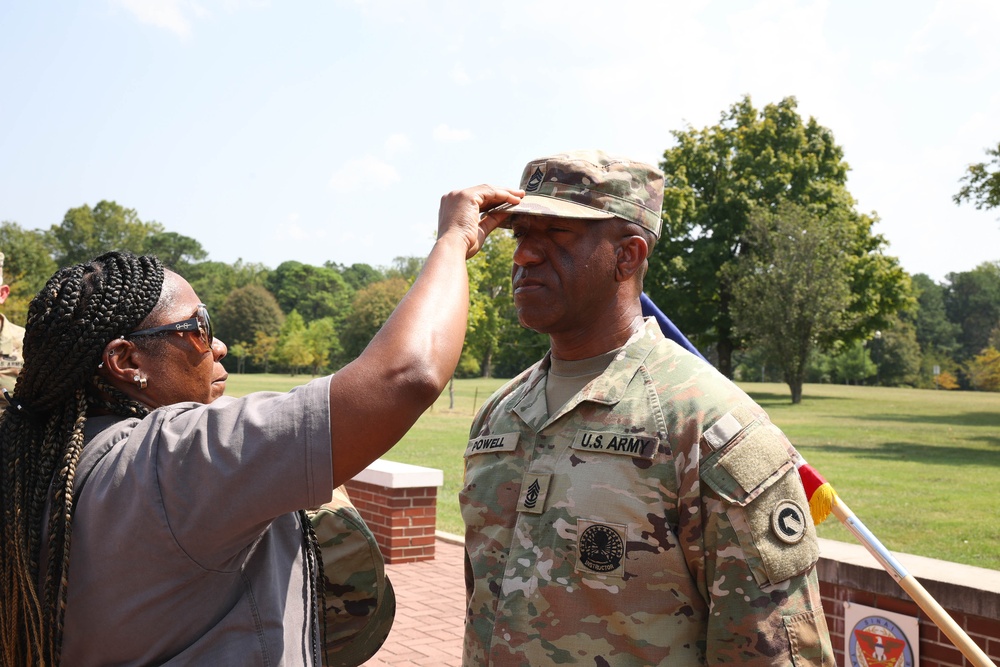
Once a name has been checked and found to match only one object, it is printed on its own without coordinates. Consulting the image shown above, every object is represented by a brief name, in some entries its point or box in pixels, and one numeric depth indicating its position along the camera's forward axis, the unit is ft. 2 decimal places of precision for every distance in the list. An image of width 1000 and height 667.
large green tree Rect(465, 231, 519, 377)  114.01
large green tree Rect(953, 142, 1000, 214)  67.72
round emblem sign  14.14
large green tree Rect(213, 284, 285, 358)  270.46
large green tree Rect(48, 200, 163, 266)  256.52
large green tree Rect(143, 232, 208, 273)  309.63
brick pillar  28.89
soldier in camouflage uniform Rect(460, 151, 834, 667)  7.65
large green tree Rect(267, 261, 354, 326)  327.47
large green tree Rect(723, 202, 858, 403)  121.29
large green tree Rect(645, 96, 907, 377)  134.71
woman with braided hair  4.93
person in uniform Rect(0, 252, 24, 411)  20.79
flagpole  9.42
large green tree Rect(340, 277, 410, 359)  173.27
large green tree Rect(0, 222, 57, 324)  140.33
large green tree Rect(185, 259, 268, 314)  301.88
